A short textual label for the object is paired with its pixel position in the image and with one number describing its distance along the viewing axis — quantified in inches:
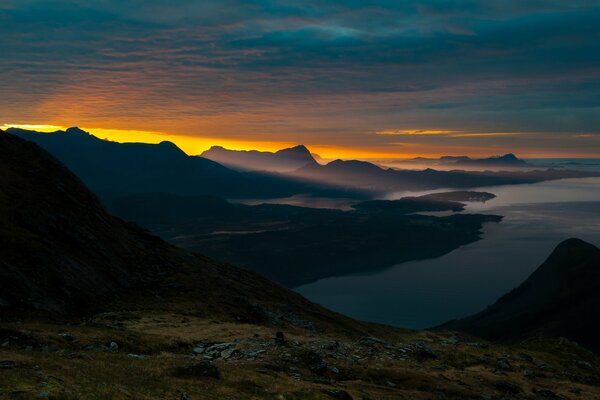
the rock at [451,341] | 3663.9
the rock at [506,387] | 2187.5
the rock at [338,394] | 1417.2
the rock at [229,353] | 1840.6
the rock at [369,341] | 2549.7
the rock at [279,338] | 2083.5
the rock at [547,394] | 2224.4
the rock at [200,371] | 1357.0
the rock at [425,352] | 2630.4
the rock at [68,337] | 1591.5
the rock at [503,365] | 2755.9
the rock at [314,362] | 1764.3
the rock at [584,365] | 3932.1
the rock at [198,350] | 1861.3
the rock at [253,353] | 1845.5
